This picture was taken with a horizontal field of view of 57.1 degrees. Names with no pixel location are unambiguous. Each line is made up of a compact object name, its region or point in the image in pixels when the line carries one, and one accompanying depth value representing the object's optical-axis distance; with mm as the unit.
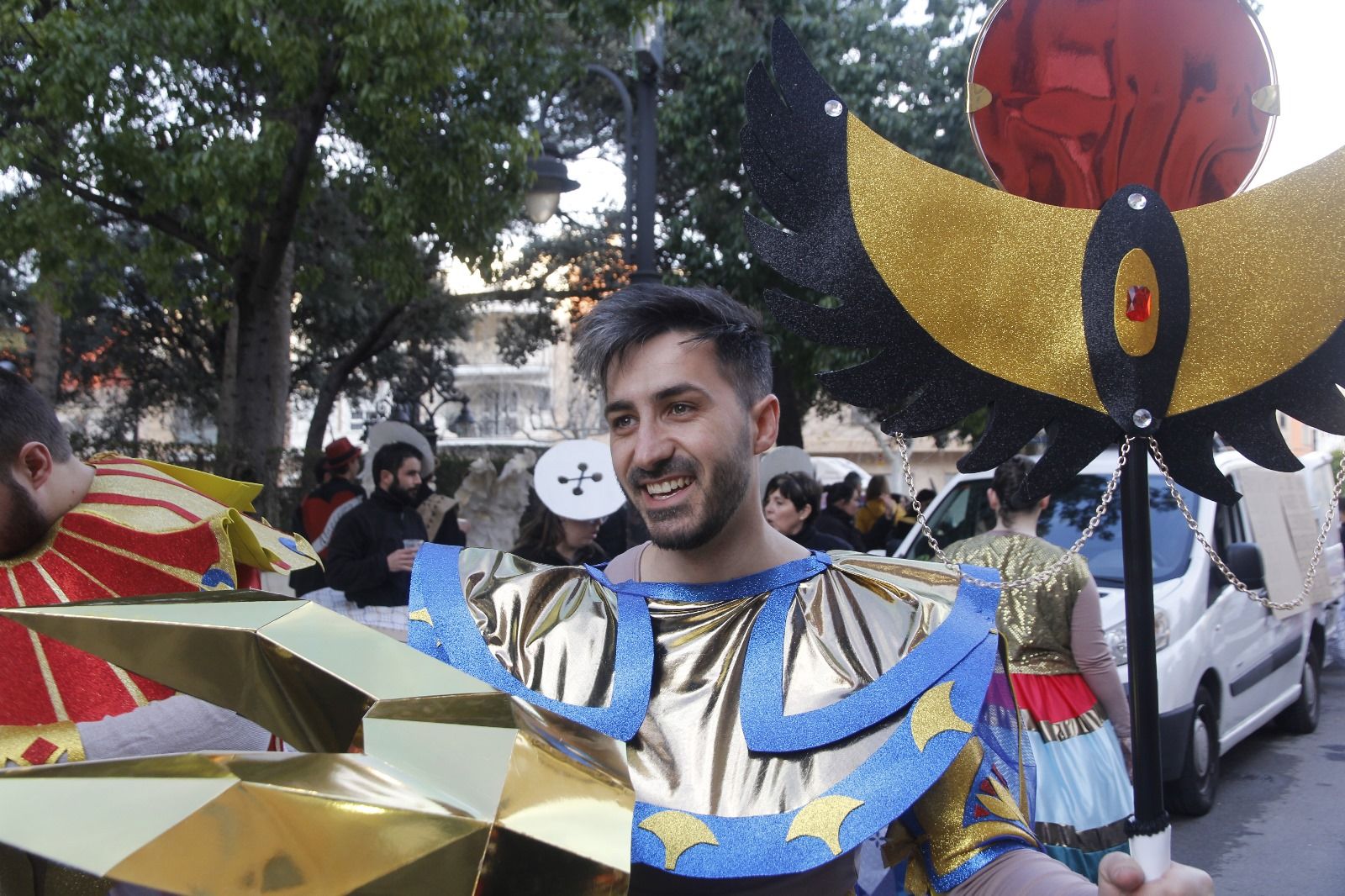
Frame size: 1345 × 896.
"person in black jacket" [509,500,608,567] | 5637
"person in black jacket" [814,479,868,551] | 7928
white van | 5773
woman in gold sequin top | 4039
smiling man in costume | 1704
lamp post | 7961
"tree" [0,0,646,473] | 7285
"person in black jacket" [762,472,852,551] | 6004
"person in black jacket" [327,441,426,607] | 5730
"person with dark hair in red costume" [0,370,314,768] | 2113
